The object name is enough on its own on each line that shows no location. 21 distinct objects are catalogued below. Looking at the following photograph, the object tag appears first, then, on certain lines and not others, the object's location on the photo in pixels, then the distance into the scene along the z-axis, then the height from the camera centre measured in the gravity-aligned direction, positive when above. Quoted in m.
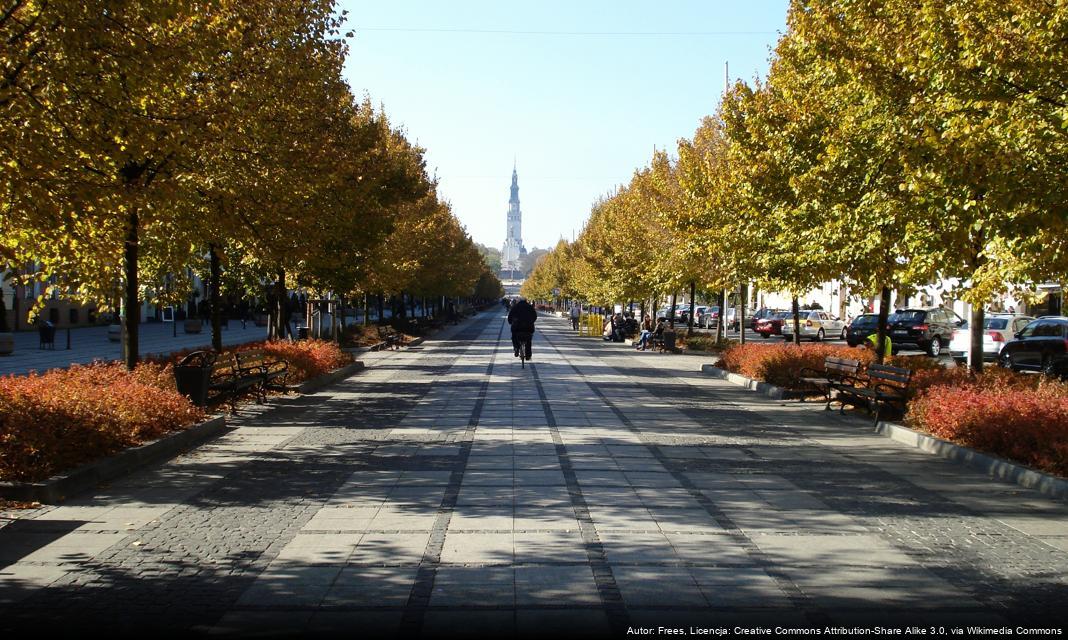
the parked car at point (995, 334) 29.73 -0.83
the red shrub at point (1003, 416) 10.16 -1.34
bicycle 27.34 -1.00
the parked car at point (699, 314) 67.38 -0.56
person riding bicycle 27.27 -0.47
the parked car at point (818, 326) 47.72 -1.00
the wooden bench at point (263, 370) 16.41 -1.25
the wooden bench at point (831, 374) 16.30 -1.22
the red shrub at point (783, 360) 19.62 -1.20
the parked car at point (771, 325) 51.66 -1.03
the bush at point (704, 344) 35.99 -1.50
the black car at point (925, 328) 36.22 -0.79
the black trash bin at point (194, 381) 13.94 -1.18
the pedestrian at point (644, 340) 38.12 -1.41
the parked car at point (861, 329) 38.47 -0.88
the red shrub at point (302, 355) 19.50 -1.18
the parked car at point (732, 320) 56.90 -0.92
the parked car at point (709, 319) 65.41 -0.90
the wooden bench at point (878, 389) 14.38 -1.34
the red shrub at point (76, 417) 8.95 -1.30
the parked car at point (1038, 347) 25.72 -1.09
